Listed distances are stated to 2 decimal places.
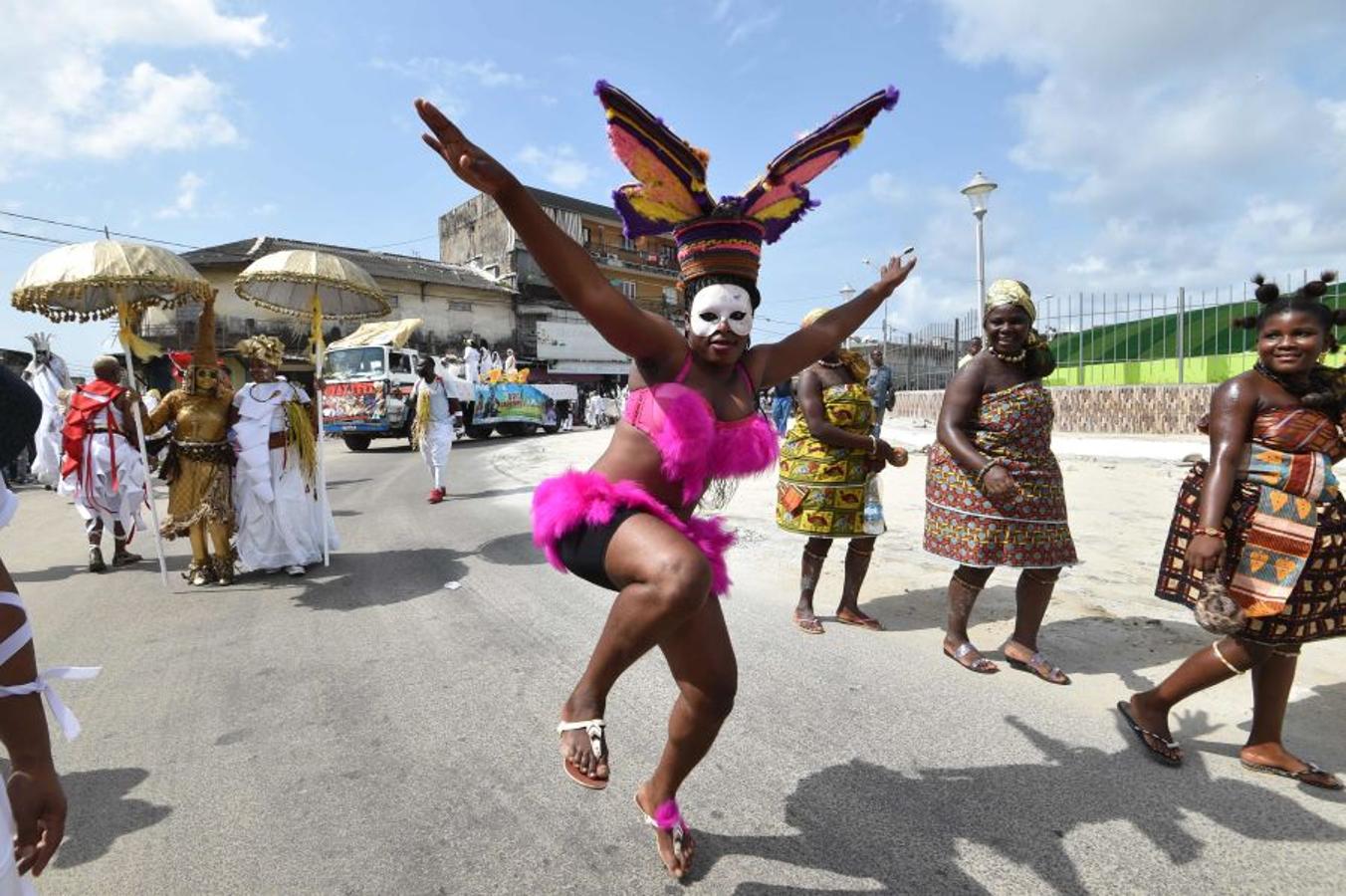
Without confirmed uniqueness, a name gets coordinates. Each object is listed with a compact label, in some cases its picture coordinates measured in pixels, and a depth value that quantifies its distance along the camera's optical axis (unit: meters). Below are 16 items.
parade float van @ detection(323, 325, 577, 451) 17.20
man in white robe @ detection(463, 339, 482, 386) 20.44
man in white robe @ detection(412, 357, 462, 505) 9.56
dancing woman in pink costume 1.73
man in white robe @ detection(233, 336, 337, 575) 5.63
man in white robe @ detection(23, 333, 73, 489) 9.14
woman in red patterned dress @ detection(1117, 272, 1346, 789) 2.47
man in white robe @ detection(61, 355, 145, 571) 6.24
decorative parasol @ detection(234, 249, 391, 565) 5.80
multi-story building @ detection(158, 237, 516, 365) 26.83
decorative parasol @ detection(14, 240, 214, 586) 4.90
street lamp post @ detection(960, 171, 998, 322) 12.12
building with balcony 36.62
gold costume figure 5.47
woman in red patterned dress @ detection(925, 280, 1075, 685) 3.43
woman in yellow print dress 4.22
